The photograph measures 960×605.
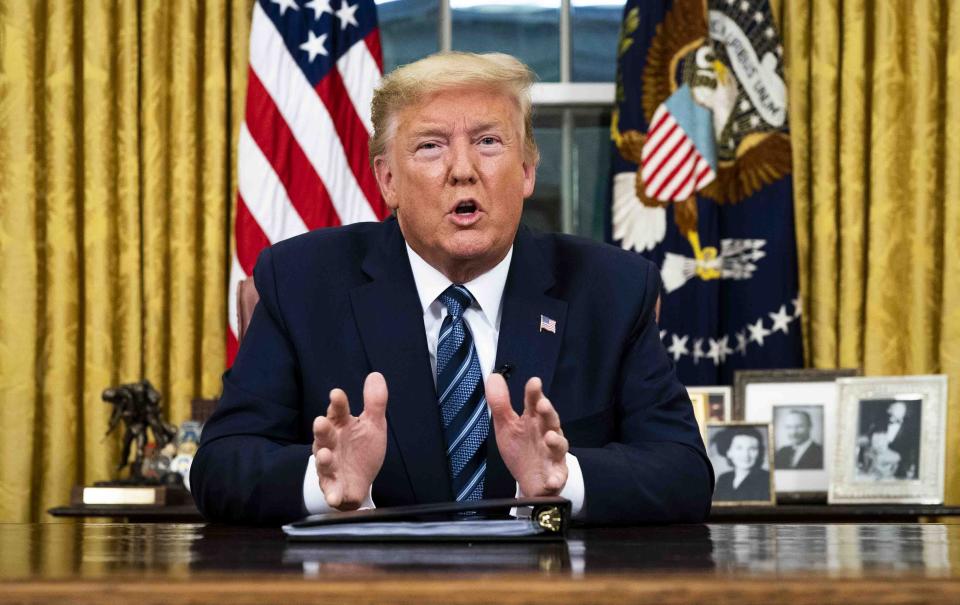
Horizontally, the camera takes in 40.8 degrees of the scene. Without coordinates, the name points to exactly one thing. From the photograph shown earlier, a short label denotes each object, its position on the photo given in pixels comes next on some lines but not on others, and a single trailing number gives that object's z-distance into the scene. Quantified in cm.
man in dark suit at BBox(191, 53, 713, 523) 193
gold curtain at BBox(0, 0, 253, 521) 403
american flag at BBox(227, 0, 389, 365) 390
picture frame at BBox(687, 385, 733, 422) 373
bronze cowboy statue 365
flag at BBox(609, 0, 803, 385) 389
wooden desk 90
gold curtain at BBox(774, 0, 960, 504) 393
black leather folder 128
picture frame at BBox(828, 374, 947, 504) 350
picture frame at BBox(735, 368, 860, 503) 365
